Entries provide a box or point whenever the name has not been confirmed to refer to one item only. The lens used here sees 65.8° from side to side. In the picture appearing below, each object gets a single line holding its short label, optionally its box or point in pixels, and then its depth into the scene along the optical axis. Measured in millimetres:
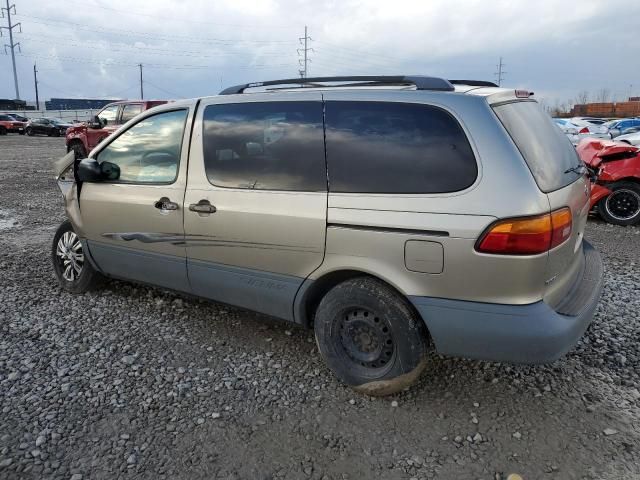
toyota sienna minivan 2459
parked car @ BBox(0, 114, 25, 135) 36719
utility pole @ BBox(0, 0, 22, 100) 63562
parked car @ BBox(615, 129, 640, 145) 11014
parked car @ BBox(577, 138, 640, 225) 7344
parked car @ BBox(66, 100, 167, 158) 12977
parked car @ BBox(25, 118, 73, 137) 35938
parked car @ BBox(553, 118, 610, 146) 17948
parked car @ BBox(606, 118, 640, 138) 24703
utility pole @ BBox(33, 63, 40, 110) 76688
